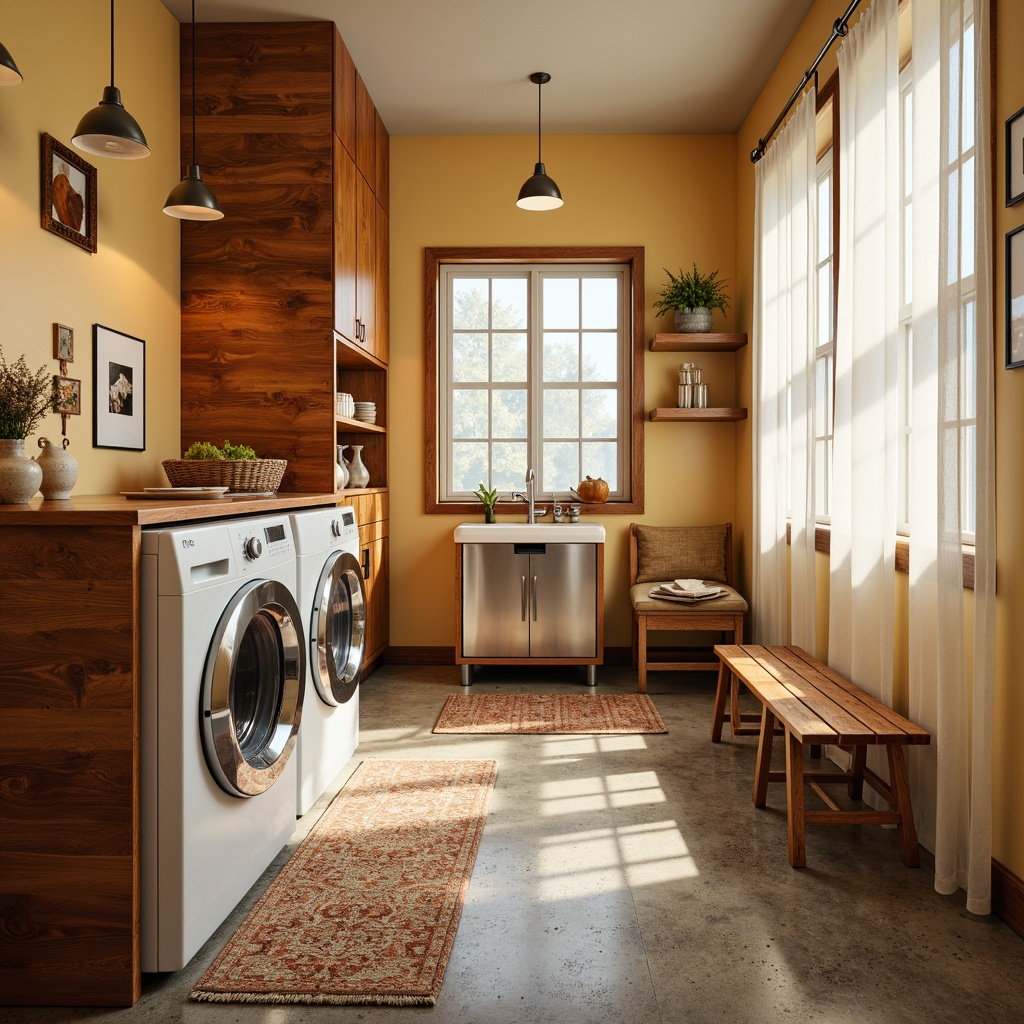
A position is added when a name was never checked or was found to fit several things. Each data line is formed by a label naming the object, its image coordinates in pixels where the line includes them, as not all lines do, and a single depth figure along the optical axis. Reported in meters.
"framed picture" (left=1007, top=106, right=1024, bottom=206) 1.97
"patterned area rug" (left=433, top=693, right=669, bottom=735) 3.67
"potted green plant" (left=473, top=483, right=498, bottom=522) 4.84
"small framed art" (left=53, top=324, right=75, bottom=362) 2.71
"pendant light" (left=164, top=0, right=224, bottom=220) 2.95
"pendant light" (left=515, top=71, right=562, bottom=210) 3.99
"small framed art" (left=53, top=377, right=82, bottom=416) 2.68
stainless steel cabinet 4.48
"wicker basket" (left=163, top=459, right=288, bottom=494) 2.92
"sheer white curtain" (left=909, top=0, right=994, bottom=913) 2.05
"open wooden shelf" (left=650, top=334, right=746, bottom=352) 4.62
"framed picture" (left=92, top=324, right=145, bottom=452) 2.96
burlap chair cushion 4.70
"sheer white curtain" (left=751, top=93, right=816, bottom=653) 3.42
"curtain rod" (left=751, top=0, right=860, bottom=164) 2.90
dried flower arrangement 1.92
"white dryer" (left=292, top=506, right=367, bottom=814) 2.66
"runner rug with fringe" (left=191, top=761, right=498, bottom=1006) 1.78
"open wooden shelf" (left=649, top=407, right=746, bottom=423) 4.67
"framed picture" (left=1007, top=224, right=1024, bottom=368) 1.97
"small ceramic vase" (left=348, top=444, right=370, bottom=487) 4.41
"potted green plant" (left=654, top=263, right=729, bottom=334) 4.68
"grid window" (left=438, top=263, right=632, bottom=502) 5.07
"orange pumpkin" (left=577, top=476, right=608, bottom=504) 4.86
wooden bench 2.24
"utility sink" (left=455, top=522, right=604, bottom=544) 4.42
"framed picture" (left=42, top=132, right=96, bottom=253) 2.63
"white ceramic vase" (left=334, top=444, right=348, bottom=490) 4.01
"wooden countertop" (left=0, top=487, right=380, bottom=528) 1.68
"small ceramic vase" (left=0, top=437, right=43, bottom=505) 1.84
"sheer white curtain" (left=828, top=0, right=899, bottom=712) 2.65
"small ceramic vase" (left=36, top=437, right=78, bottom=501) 2.11
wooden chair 4.70
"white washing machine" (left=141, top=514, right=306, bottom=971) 1.75
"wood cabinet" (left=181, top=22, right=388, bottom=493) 3.69
